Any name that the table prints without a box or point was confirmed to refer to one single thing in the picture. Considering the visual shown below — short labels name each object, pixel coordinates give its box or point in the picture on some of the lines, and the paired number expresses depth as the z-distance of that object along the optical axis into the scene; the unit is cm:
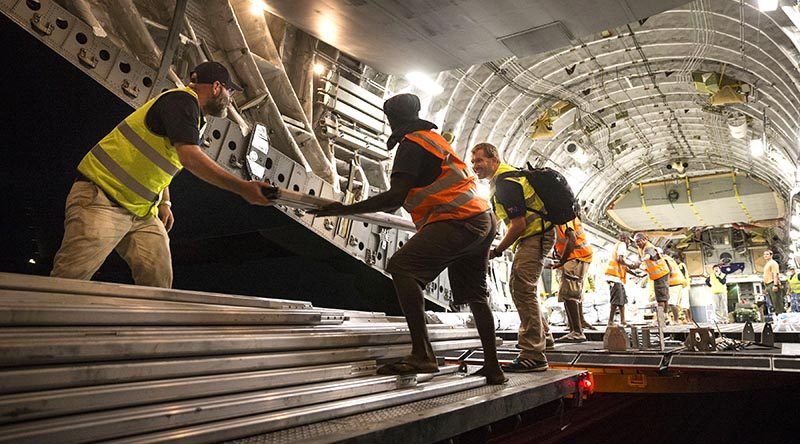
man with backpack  403
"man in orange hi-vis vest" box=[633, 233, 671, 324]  1029
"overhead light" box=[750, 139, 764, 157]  1395
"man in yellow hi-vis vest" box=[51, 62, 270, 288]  278
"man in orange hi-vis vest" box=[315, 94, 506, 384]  272
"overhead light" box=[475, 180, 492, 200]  1107
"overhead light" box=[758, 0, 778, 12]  694
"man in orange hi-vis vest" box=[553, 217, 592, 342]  680
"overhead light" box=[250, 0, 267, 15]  718
